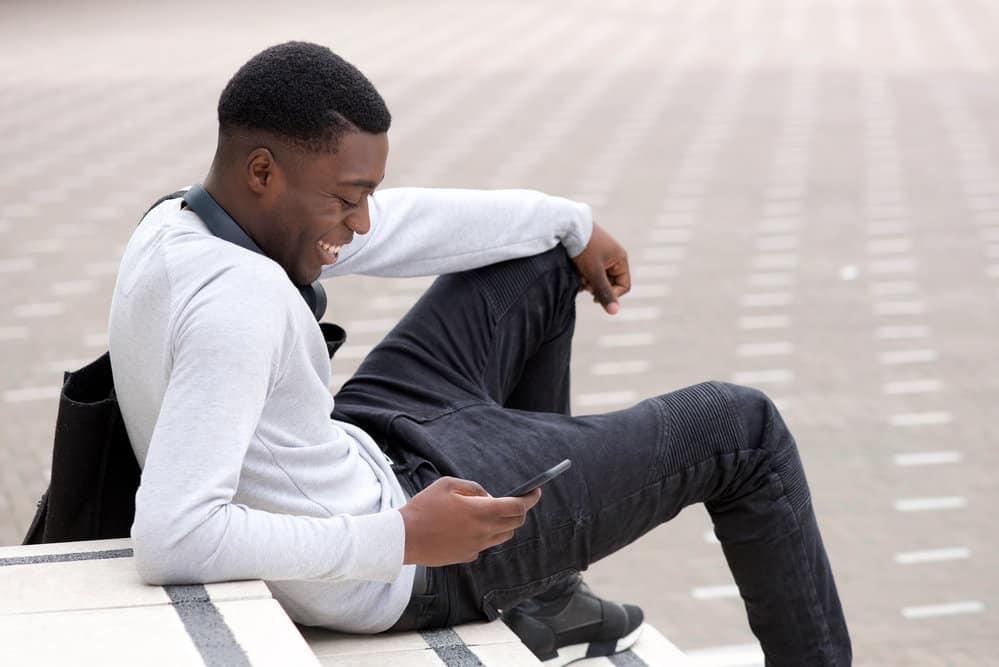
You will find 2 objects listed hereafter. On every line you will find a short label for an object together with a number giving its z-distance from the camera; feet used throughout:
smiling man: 13.85
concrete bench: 13.47
